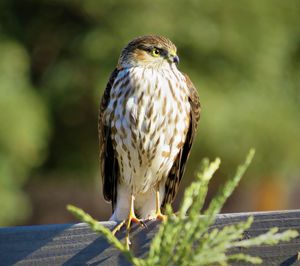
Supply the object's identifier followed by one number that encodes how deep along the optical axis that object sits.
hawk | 8.34
